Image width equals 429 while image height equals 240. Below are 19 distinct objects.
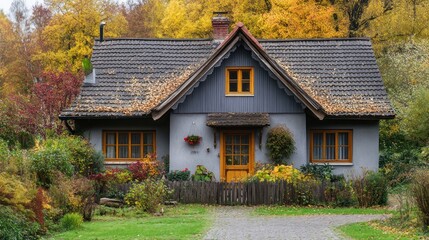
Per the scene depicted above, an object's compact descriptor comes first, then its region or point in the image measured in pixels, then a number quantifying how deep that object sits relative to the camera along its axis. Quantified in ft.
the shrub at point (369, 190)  86.38
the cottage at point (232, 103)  98.48
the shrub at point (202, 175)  96.99
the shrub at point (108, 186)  87.40
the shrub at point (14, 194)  57.21
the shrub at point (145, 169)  97.66
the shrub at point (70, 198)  69.77
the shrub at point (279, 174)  89.90
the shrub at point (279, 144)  97.81
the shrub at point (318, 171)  98.07
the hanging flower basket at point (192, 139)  98.73
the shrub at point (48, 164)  74.74
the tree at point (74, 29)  188.03
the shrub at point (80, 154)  88.89
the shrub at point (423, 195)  59.72
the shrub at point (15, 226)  54.24
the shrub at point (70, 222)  63.87
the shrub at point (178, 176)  97.19
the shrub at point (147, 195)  79.41
